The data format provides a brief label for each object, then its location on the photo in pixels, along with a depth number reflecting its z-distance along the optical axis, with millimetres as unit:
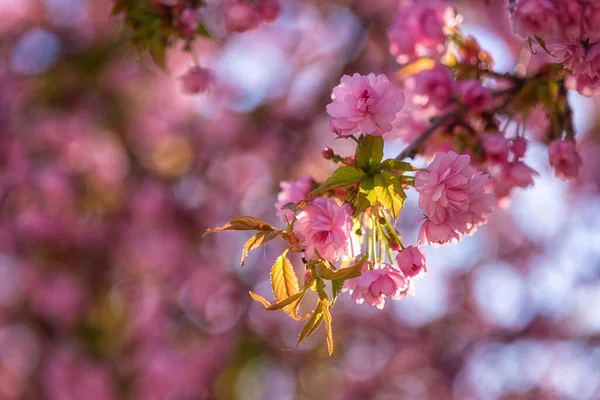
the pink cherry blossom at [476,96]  1918
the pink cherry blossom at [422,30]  1984
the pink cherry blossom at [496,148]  1902
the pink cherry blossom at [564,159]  1900
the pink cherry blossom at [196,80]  2003
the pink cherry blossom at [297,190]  1860
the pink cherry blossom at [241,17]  1958
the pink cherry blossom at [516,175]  1912
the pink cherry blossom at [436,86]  1946
